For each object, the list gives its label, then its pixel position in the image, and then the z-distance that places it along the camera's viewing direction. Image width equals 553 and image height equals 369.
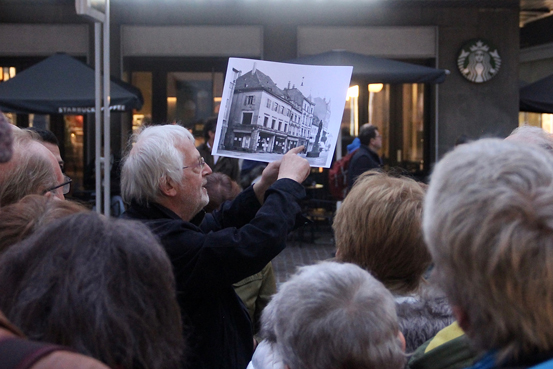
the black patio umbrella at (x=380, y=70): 7.96
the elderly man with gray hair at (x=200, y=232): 2.02
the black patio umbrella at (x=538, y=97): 8.06
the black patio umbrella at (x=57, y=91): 6.99
